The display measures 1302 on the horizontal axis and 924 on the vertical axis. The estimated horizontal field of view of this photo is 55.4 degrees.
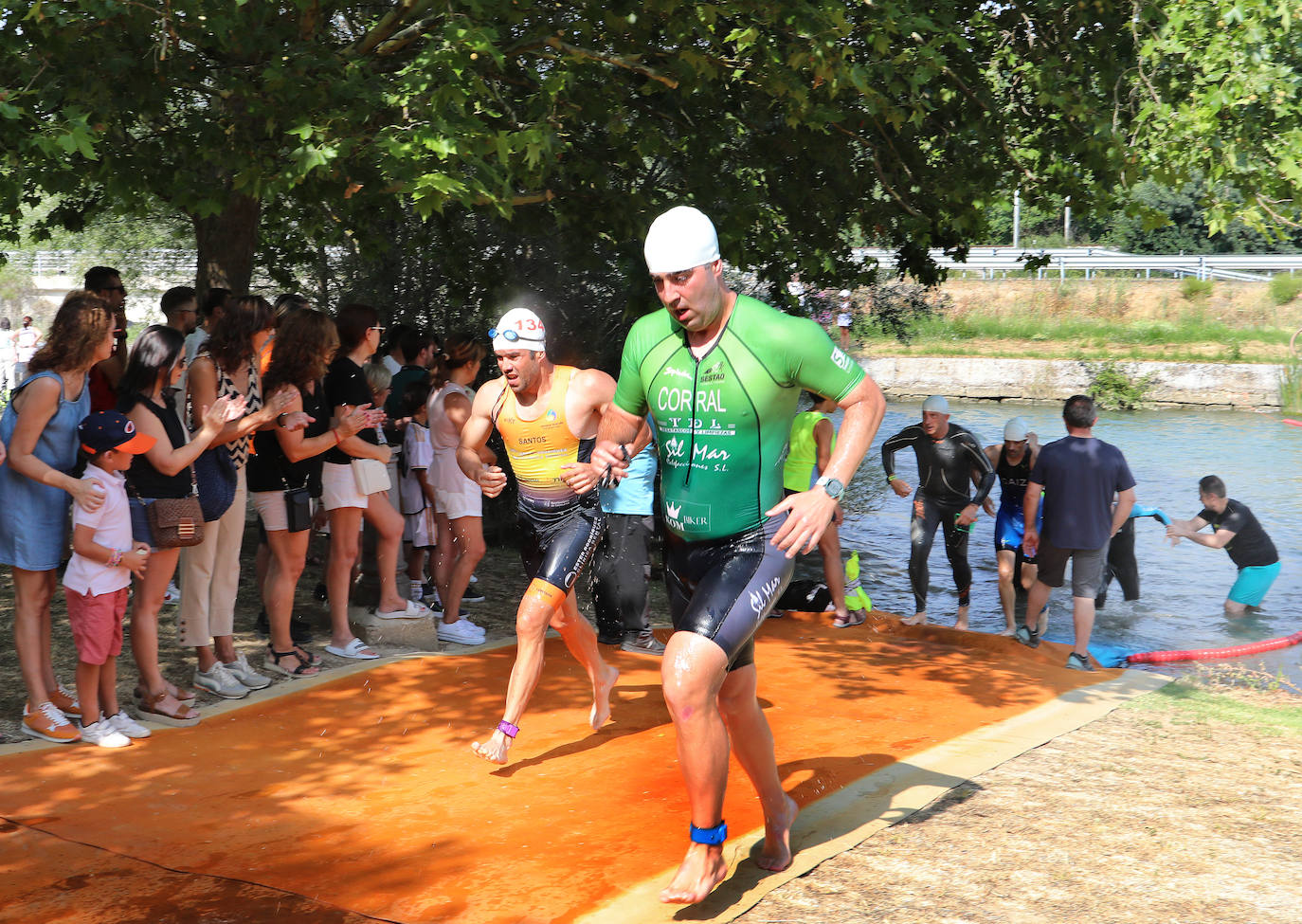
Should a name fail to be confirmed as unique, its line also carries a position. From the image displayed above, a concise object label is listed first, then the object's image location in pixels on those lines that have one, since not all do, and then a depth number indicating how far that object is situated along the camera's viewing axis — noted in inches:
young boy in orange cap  220.4
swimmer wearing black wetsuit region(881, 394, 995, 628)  365.4
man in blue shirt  320.5
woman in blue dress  223.0
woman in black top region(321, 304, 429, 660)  281.3
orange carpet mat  167.8
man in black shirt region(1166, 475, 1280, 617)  416.5
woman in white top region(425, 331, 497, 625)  311.4
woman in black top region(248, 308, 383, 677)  265.1
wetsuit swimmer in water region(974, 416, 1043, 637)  379.2
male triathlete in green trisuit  157.9
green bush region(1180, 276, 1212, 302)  1316.4
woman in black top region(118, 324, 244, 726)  232.4
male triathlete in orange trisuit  227.3
